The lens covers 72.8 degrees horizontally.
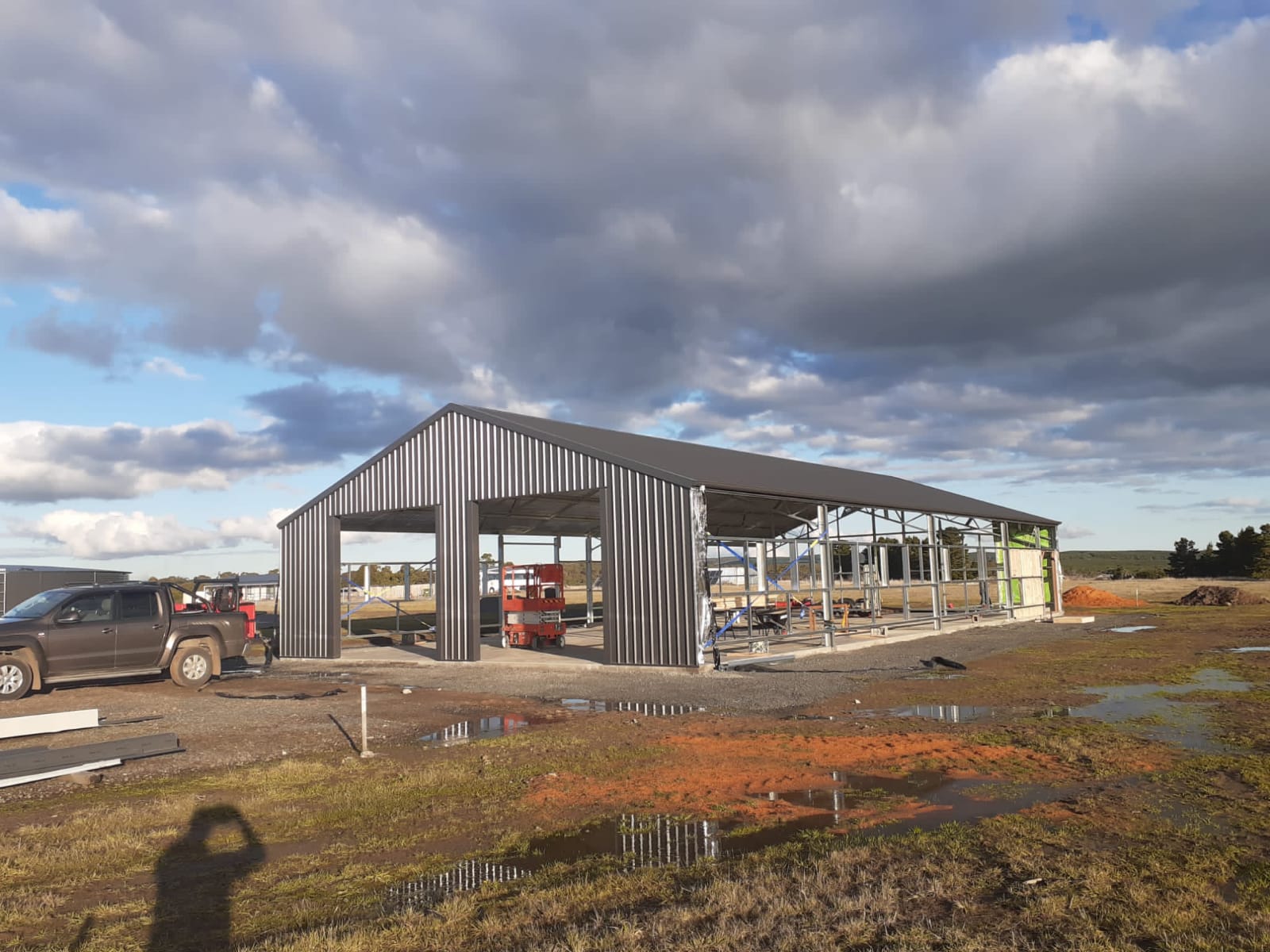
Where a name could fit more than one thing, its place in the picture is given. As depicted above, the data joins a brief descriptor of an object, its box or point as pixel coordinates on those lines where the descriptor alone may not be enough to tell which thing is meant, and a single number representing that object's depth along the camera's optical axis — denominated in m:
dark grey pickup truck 15.43
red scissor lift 27.77
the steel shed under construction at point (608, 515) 19.23
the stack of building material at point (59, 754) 9.62
